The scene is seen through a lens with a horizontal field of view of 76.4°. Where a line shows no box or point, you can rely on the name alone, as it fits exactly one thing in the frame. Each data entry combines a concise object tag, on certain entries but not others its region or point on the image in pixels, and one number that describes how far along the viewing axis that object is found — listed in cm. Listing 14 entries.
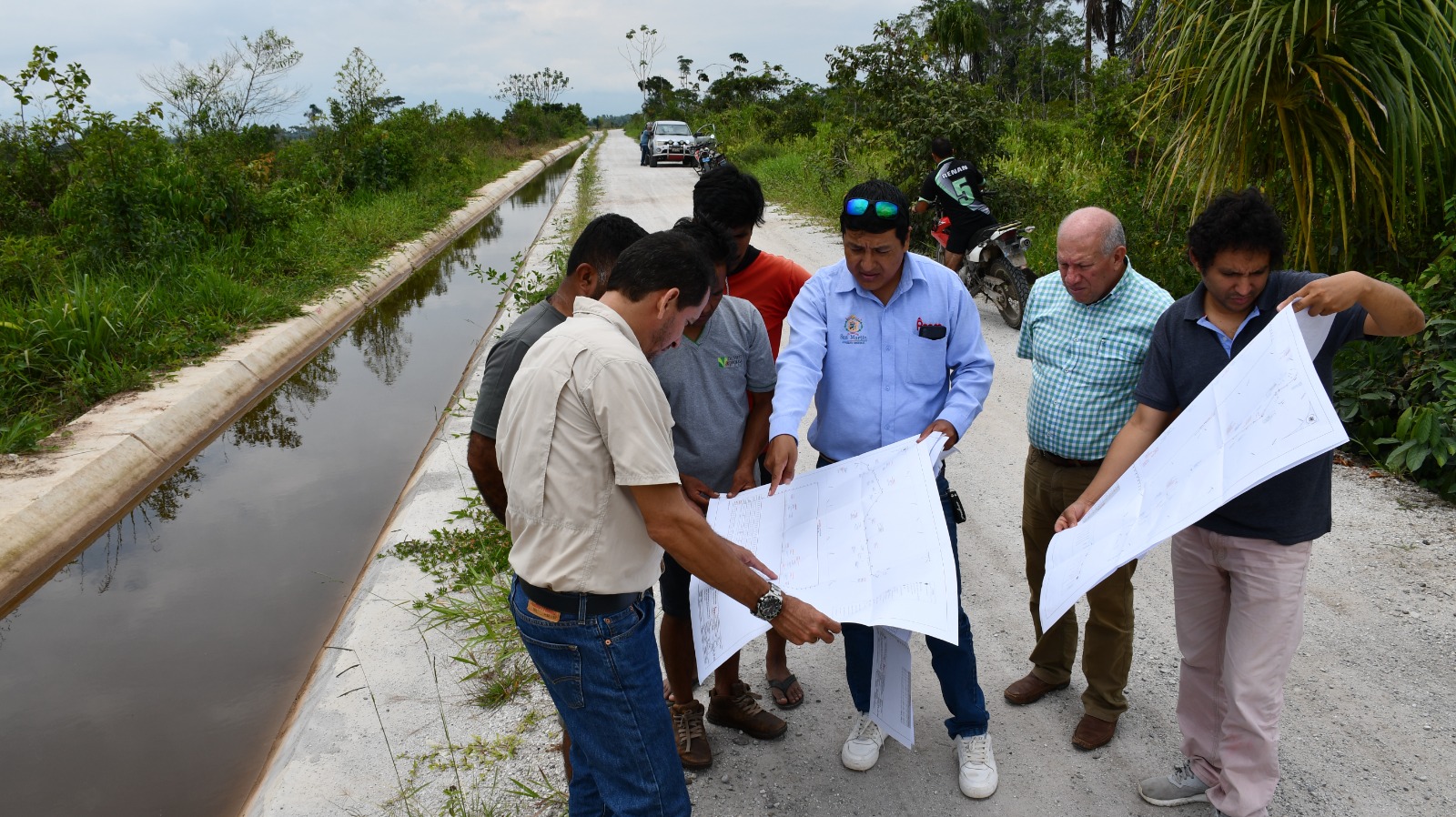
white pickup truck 2764
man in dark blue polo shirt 204
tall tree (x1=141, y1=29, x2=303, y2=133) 1512
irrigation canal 356
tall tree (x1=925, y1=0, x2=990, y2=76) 2959
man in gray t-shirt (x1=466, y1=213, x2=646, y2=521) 234
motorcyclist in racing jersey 798
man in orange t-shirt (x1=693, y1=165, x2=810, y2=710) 294
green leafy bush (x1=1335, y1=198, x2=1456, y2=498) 432
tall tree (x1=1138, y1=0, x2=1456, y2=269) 429
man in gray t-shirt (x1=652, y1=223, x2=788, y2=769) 258
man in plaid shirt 256
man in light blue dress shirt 248
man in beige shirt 175
